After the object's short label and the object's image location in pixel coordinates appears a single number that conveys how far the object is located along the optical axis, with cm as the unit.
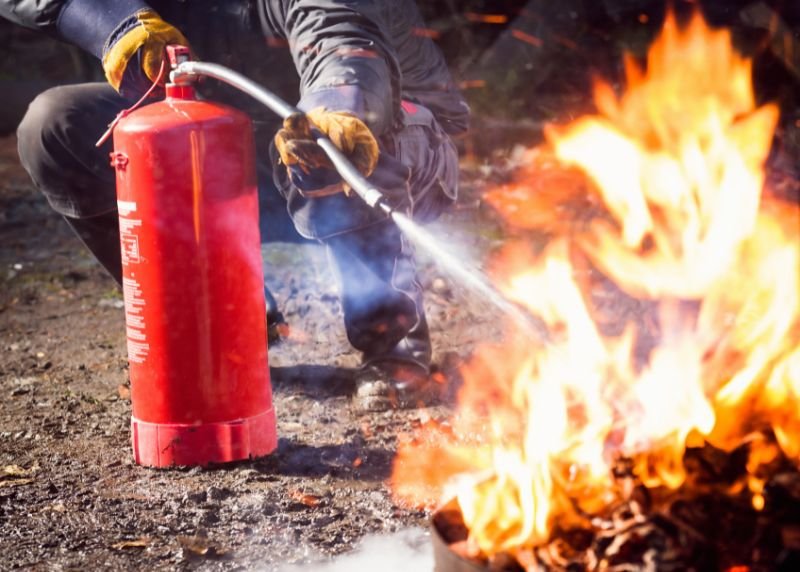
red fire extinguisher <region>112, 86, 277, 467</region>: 300
